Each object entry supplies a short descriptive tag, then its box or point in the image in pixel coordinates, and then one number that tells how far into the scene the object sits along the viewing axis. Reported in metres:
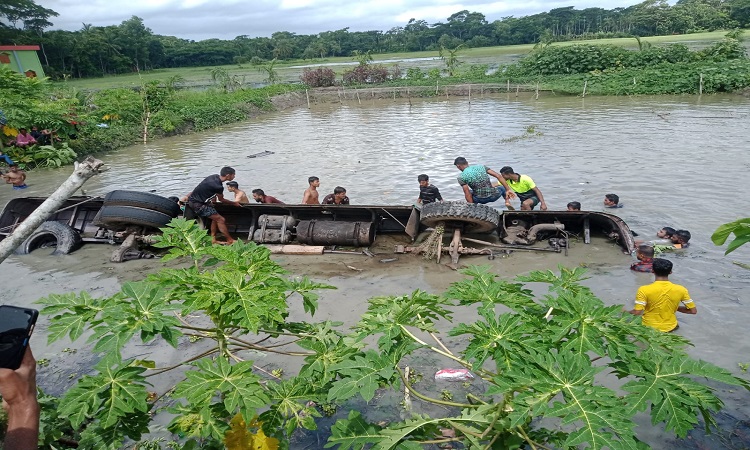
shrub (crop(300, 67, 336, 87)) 40.88
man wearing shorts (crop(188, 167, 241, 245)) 9.12
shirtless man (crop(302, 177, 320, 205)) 10.32
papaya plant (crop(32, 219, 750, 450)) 2.37
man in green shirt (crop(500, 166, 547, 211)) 9.85
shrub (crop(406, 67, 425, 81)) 40.00
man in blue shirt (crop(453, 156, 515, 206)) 9.73
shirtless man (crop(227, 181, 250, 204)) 10.25
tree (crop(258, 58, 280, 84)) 40.78
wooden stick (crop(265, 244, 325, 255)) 9.02
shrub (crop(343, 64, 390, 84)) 41.78
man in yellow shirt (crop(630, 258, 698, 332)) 5.23
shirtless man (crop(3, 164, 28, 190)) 13.99
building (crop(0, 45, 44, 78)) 29.11
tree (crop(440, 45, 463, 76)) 41.67
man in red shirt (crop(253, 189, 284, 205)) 10.25
